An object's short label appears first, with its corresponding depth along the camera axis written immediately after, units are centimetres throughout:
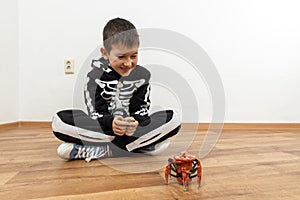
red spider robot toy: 57
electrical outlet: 149
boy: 82
